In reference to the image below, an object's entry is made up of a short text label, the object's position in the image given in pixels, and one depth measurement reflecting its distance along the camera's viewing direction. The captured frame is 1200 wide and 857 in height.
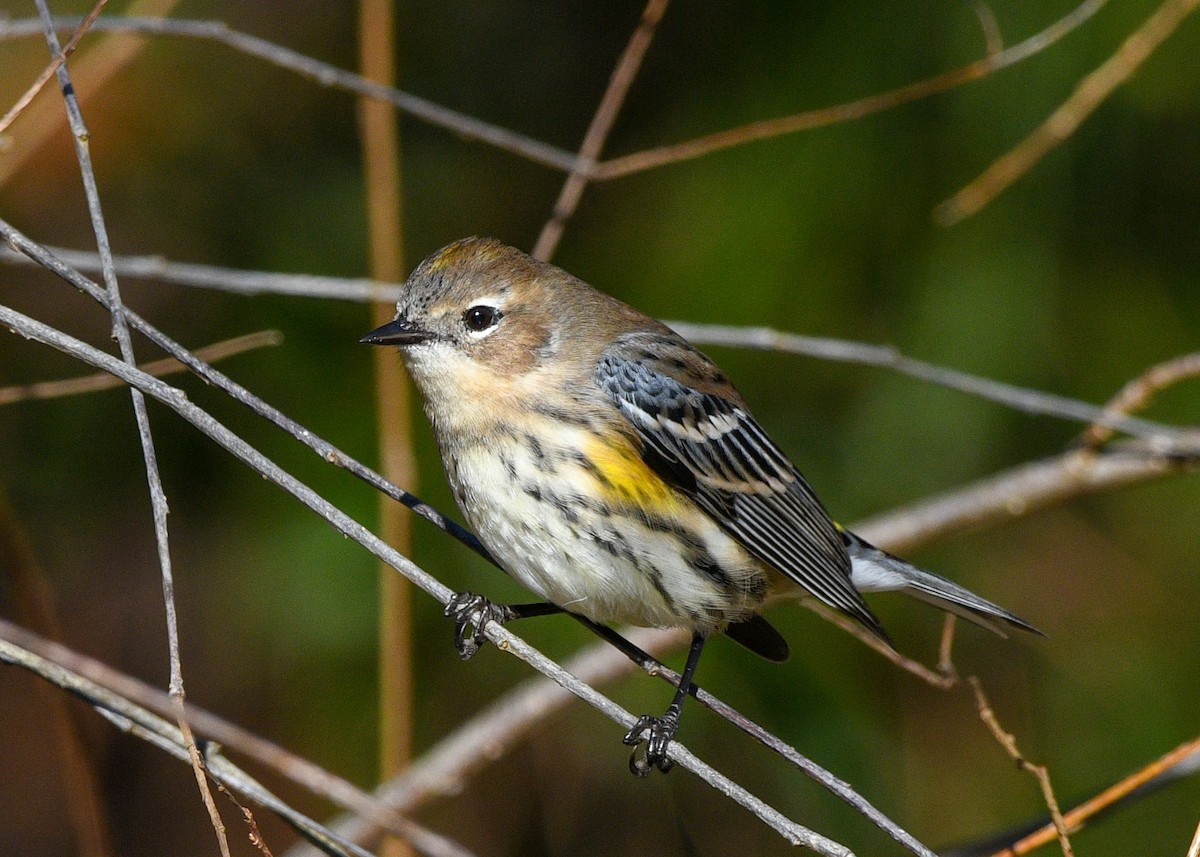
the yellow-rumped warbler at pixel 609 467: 5.00
